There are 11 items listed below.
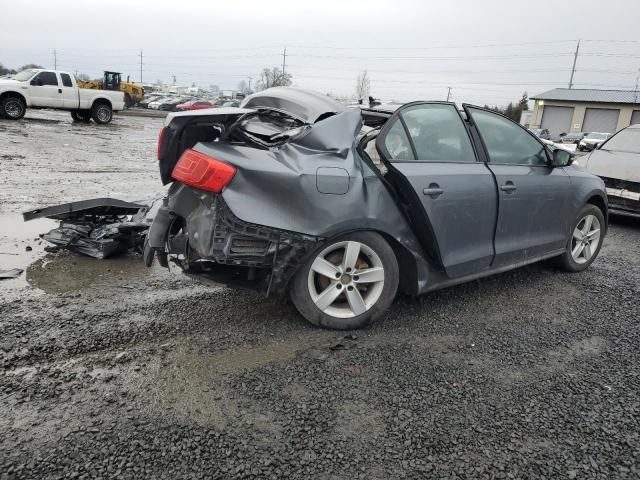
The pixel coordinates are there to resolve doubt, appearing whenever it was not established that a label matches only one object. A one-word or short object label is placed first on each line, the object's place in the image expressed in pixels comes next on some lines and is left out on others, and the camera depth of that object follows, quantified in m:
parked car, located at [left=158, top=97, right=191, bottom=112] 43.16
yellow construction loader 32.64
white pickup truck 20.09
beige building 52.75
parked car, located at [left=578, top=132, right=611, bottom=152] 28.63
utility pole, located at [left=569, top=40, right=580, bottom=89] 66.38
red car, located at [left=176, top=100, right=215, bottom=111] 30.77
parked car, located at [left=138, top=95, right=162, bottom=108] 46.21
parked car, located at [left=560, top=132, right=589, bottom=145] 39.41
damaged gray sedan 3.09
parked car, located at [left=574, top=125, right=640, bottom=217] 7.53
